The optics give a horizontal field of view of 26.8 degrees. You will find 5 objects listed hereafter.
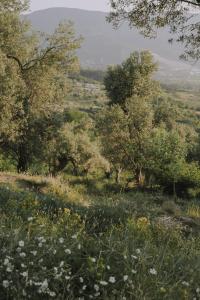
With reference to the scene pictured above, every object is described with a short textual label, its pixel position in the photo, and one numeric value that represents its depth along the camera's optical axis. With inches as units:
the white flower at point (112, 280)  183.0
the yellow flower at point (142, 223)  315.1
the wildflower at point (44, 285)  172.0
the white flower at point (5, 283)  171.6
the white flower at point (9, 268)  175.5
